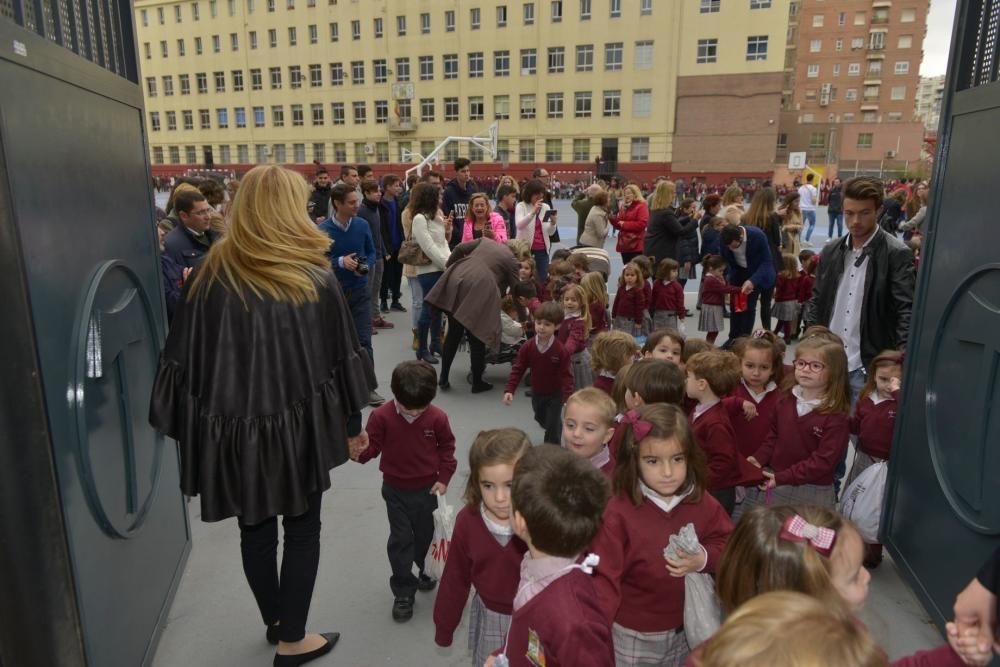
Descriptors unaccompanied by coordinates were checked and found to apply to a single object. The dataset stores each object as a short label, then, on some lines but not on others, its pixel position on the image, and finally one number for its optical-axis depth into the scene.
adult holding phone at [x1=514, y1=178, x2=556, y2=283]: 7.53
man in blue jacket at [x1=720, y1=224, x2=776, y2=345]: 6.08
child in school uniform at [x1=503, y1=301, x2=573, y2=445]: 4.34
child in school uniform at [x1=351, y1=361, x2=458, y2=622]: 2.86
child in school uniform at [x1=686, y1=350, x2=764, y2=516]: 2.87
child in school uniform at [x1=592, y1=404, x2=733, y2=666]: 2.08
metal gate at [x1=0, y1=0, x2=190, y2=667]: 1.77
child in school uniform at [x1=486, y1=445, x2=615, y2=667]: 1.50
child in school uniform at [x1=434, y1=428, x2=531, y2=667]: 2.09
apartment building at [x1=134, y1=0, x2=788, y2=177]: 39.00
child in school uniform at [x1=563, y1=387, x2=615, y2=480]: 2.73
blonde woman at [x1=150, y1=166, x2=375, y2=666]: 2.18
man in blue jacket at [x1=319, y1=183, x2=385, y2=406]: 5.40
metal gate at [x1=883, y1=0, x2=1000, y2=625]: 2.48
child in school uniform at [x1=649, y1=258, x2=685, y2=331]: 6.46
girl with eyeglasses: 2.97
